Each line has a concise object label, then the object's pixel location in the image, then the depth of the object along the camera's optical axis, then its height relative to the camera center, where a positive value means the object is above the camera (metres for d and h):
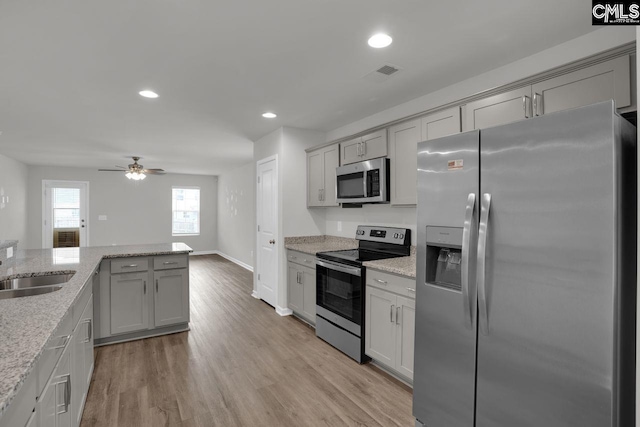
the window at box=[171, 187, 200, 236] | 9.62 +0.04
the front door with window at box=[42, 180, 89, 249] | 8.18 -0.06
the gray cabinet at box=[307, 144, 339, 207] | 3.89 +0.45
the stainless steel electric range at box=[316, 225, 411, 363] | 2.92 -0.70
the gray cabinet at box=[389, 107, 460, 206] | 2.55 +0.62
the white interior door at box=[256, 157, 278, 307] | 4.43 -0.25
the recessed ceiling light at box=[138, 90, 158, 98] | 3.04 +1.12
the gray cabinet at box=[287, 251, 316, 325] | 3.71 -0.88
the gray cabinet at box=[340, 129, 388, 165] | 3.19 +0.67
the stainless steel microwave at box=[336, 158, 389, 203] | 3.12 +0.31
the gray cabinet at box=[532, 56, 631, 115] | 1.67 +0.69
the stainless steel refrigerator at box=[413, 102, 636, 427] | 1.27 -0.28
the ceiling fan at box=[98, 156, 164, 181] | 6.12 +0.77
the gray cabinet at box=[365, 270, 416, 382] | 2.42 -0.87
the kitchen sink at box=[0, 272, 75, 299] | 2.00 -0.48
